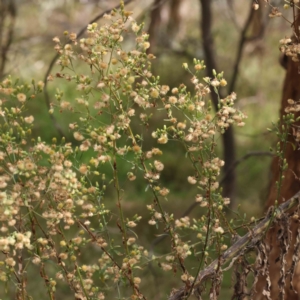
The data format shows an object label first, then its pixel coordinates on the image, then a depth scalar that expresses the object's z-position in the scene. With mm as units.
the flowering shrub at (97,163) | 2502
